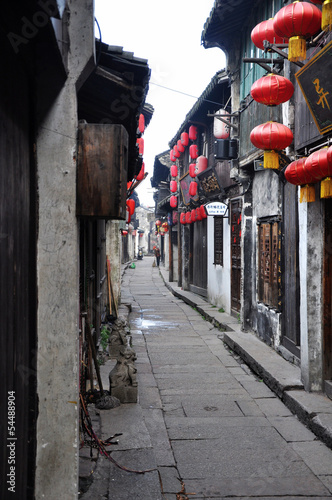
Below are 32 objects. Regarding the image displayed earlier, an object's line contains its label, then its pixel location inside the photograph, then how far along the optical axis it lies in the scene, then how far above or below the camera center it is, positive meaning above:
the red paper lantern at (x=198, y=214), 18.47 +1.11
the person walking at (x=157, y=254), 43.49 -0.88
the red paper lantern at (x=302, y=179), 6.64 +0.87
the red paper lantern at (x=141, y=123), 12.61 +3.13
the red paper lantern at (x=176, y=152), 22.17 +4.16
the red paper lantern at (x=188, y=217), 20.72 +1.12
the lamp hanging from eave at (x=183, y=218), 21.90 +1.18
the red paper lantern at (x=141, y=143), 13.51 +2.87
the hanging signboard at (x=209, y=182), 15.49 +2.03
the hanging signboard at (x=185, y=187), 21.16 +2.54
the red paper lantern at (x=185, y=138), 19.97 +4.28
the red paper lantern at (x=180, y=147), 20.82 +4.13
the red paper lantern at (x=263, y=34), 7.06 +3.05
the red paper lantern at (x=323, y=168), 5.99 +0.93
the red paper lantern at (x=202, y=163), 17.69 +2.89
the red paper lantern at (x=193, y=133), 19.17 +4.31
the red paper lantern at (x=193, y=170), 18.16 +2.73
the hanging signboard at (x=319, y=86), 5.59 +1.88
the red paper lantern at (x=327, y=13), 5.11 +2.37
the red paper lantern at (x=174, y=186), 25.52 +3.01
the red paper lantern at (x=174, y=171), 25.08 +3.72
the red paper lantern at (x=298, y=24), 5.95 +2.68
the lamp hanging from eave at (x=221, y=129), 13.35 +3.09
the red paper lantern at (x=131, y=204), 17.20 +1.45
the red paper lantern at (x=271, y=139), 7.56 +1.60
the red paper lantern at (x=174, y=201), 25.27 +2.20
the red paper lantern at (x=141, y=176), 14.42 +2.02
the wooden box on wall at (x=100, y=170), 3.41 +0.51
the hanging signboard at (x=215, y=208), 14.36 +1.03
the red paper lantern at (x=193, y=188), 18.61 +2.11
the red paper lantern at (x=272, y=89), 7.15 +2.24
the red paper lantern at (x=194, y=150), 18.92 +3.58
